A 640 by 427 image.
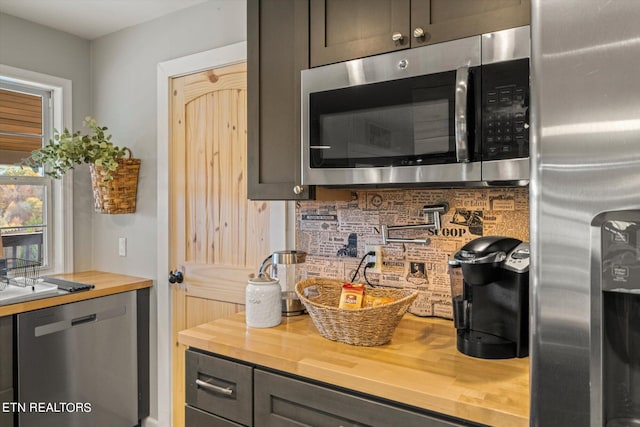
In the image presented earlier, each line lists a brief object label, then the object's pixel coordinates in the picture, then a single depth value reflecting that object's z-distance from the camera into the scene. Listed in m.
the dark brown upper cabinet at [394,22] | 1.27
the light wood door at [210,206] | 2.28
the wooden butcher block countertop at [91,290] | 2.05
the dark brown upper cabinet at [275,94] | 1.68
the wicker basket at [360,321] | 1.42
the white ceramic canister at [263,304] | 1.72
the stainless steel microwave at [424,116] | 1.22
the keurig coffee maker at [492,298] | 1.28
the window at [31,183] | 2.65
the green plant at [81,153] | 2.52
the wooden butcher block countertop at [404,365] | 1.10
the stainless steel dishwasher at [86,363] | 2.11
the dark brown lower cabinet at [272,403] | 1.19
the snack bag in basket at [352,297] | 1.57
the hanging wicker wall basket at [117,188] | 2.63
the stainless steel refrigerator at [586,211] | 0.53
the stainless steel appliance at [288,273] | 1.83
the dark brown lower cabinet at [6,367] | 2.00
